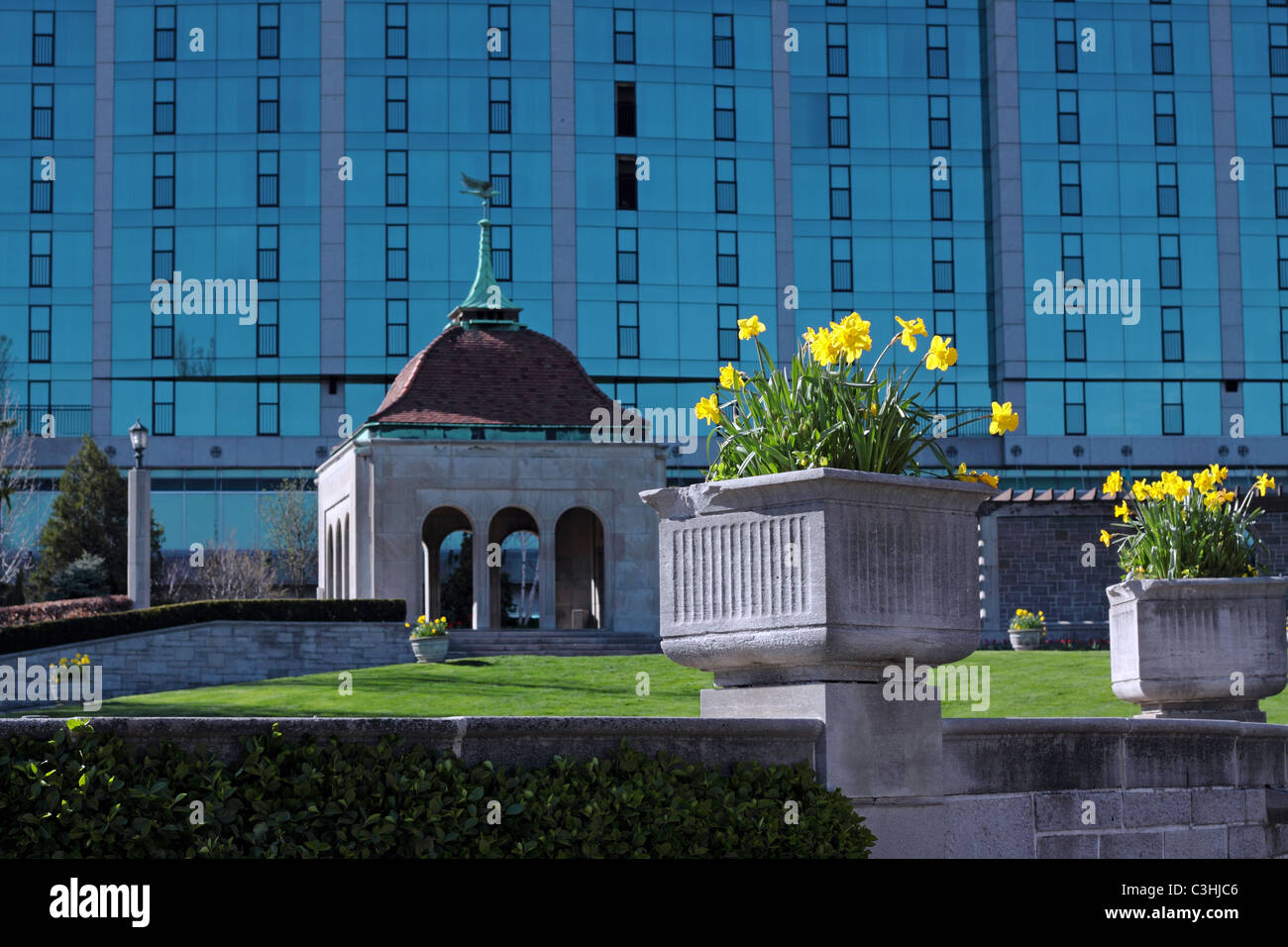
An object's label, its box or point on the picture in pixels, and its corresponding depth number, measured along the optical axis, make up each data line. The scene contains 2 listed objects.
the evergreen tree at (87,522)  49.72
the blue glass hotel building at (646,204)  61.28
